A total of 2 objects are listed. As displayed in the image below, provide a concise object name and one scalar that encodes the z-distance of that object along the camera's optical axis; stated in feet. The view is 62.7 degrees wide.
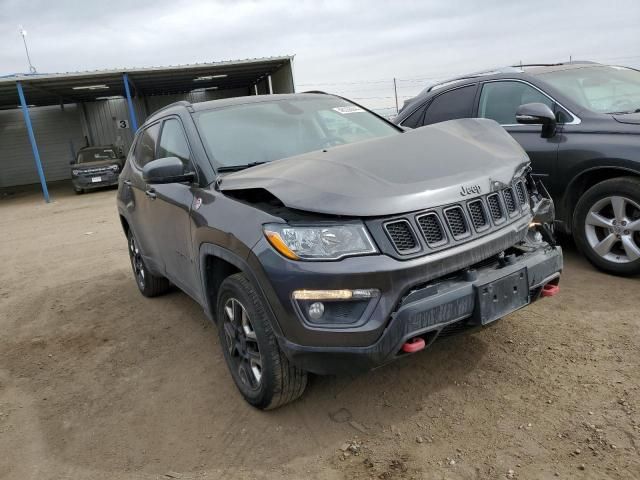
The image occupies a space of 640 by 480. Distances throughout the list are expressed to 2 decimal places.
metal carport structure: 62.37
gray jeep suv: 7.73
